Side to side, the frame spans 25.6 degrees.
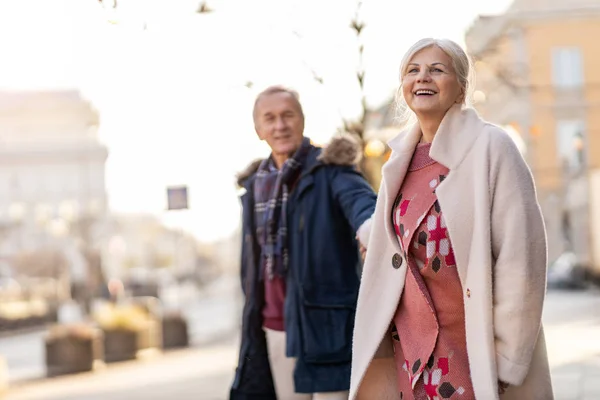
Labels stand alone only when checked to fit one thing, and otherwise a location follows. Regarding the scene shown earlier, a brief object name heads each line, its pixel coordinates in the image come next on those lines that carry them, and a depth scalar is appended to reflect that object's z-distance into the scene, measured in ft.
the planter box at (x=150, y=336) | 72.43
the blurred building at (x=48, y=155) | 353.92
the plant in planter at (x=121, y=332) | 69.87
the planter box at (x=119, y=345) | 69.72
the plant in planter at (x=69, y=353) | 63.82
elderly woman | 11.59
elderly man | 16.97
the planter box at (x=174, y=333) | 78.13
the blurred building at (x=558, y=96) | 174.29
